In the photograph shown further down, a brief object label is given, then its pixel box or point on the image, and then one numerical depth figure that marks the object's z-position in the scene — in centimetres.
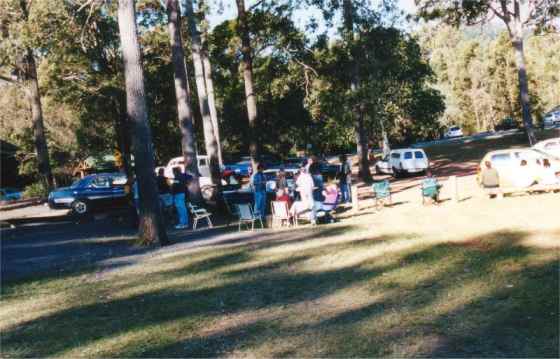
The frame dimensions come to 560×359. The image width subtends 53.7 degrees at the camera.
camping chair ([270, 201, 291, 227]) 1507
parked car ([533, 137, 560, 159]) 2462
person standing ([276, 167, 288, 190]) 1616
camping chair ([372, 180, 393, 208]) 1828
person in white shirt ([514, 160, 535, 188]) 1886
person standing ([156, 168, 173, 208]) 1794
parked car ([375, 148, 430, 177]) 3262
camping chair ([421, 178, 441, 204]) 1794
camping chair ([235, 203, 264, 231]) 1499
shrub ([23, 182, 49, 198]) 3625
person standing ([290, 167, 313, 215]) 1480
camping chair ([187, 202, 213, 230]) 1611
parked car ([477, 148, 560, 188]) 1905
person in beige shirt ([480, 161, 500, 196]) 1783
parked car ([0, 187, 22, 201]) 4193
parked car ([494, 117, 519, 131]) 6581
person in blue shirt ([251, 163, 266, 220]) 1711
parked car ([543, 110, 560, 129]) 6458
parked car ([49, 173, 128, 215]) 2364
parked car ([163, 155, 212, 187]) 3209
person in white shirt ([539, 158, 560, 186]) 1834
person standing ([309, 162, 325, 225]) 1520
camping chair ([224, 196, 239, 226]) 1813
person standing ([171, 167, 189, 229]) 1611
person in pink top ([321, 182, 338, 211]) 1559
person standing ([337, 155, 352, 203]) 1986
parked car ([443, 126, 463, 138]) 7288
